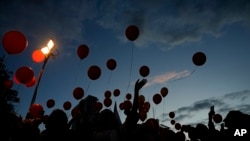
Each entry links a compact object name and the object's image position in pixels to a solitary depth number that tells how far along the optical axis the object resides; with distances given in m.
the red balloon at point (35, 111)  7.05
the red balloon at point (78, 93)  8.74
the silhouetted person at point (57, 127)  3.15
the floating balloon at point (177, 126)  15.16
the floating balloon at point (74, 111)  9.61
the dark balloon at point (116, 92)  12.07
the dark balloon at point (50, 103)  10.32
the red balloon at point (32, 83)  7.36
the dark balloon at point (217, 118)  9.94
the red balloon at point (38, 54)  6.84
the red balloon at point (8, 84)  8.21
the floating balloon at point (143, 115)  10.91
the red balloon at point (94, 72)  7.43
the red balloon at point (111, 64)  8.31
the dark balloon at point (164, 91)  10.81
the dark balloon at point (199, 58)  7.29
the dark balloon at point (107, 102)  11.24
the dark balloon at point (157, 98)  10.27
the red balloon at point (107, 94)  11.73
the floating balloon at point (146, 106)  11.66
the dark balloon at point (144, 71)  8.91
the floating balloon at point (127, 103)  11.08
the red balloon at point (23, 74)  5.96
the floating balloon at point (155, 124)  7.63
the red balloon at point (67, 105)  11.07
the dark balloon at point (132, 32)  6.95
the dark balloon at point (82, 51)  7.06
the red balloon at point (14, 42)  5.07
